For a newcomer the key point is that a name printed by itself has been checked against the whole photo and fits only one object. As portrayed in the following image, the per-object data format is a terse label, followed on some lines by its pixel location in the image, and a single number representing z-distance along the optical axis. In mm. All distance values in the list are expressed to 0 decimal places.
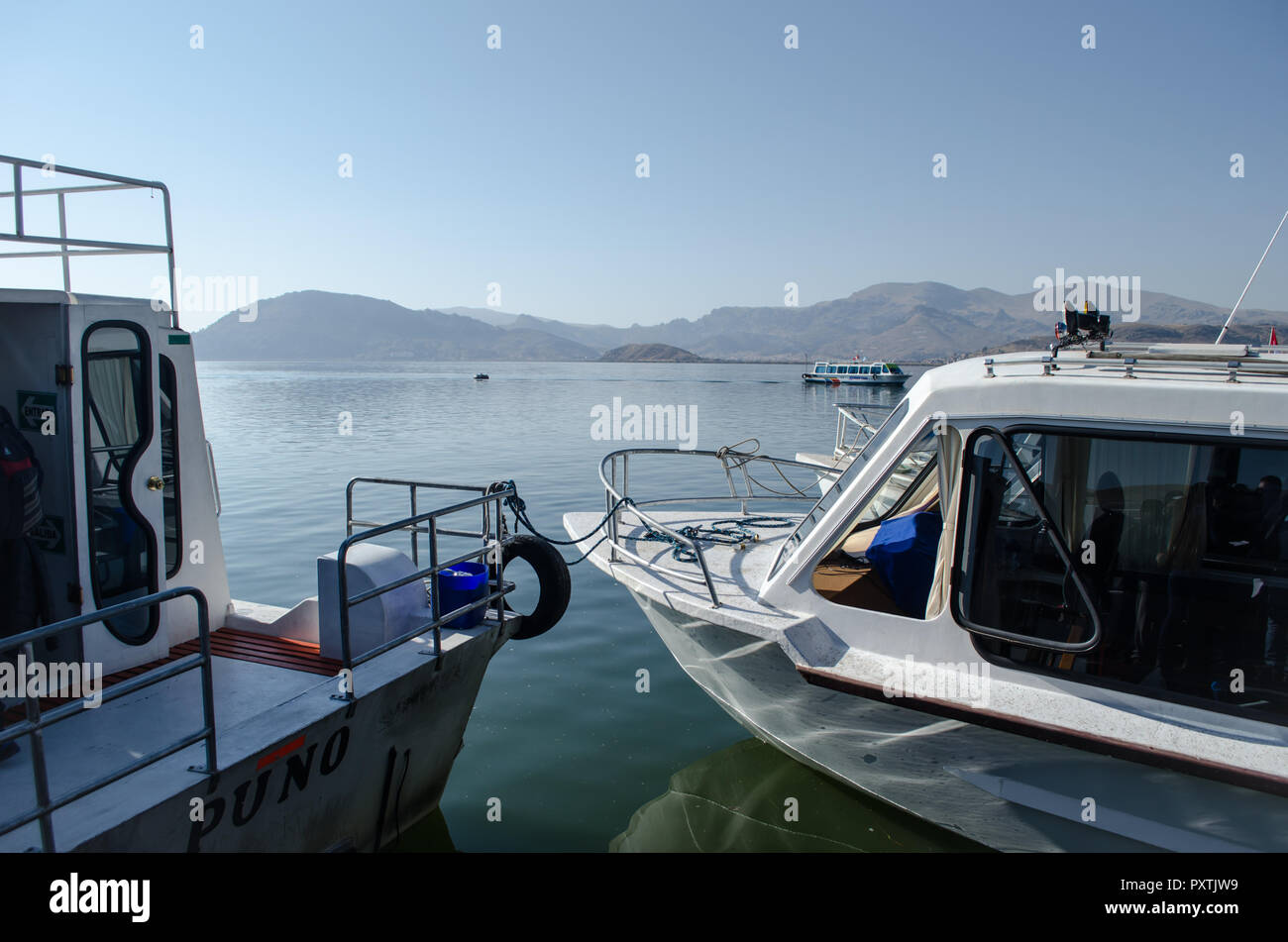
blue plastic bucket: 5715
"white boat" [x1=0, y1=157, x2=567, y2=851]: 3762
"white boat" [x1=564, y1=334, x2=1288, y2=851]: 4023
